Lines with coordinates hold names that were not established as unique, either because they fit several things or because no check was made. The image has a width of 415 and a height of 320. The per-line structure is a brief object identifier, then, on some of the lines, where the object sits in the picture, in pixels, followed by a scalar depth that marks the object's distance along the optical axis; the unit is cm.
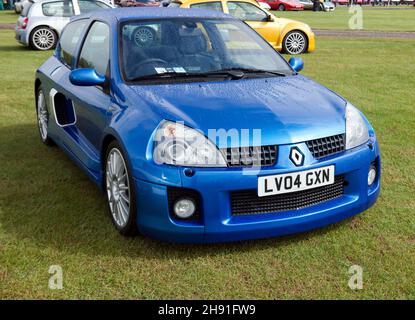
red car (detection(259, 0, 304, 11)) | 4484
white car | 1428
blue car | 304
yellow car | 1320
